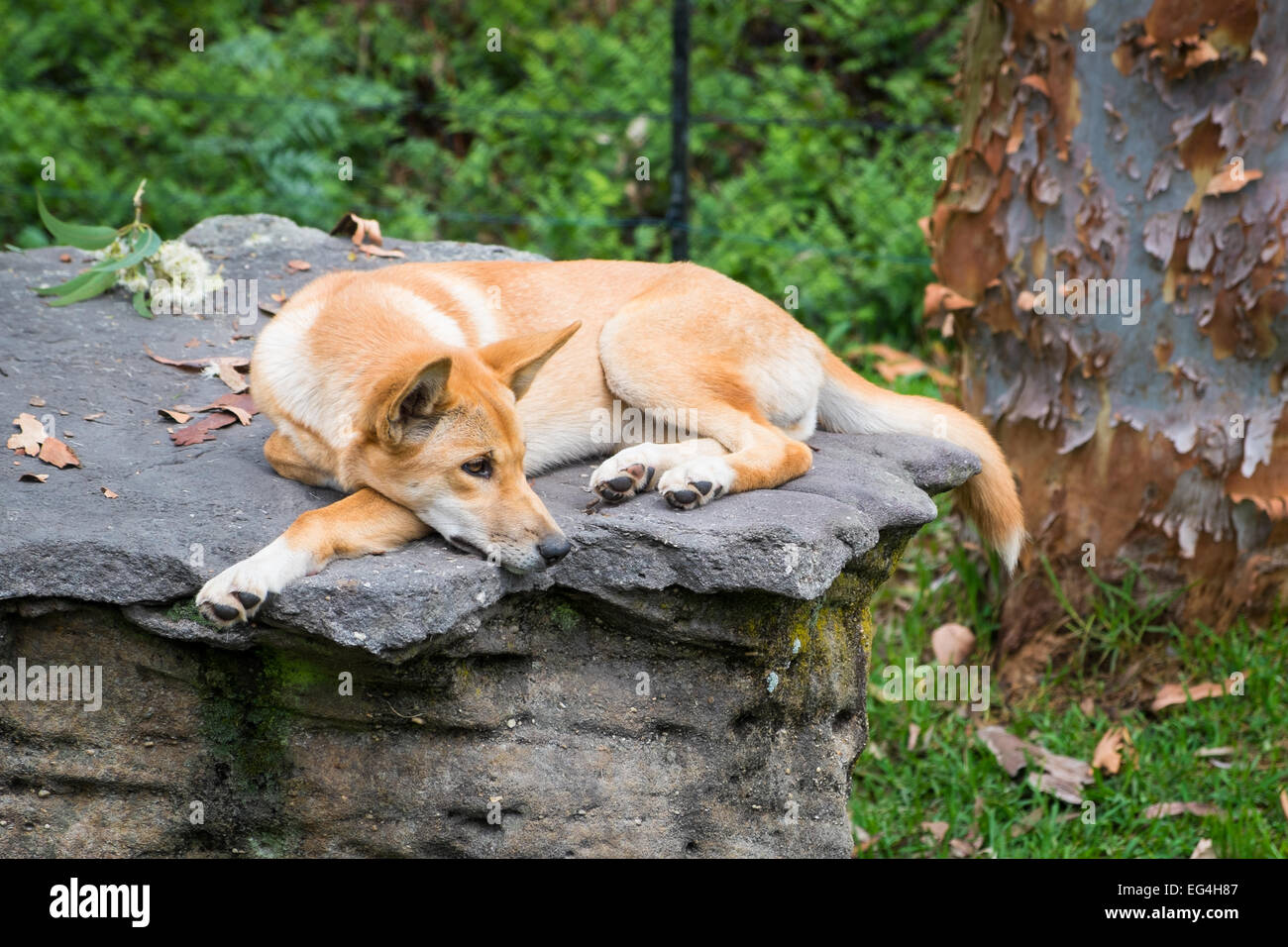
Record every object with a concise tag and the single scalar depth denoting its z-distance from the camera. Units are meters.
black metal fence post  6.92
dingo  3.34
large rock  3.29
